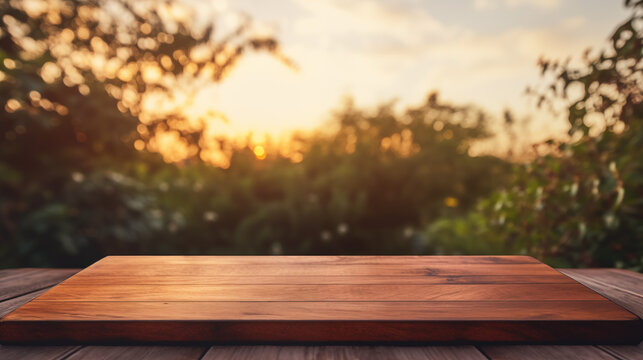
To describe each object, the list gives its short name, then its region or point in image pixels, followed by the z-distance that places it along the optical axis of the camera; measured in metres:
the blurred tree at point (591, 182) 1.49
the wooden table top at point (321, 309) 0.74
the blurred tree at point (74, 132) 2.59
